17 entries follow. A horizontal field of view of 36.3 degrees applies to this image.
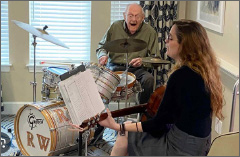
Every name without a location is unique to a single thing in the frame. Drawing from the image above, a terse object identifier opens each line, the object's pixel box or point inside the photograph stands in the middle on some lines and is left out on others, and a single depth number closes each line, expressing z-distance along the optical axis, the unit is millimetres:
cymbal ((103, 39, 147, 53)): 2961
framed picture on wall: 2858
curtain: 3822
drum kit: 2680
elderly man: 3529
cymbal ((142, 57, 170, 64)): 3123
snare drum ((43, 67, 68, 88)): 2906
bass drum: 2660
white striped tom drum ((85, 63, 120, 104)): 2805
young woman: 1762
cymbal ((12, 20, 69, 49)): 2945
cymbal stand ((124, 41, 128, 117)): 2958
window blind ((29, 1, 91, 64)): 3908
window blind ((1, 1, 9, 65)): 3809
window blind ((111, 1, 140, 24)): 3967
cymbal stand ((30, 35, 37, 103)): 3414
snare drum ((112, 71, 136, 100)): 3010
